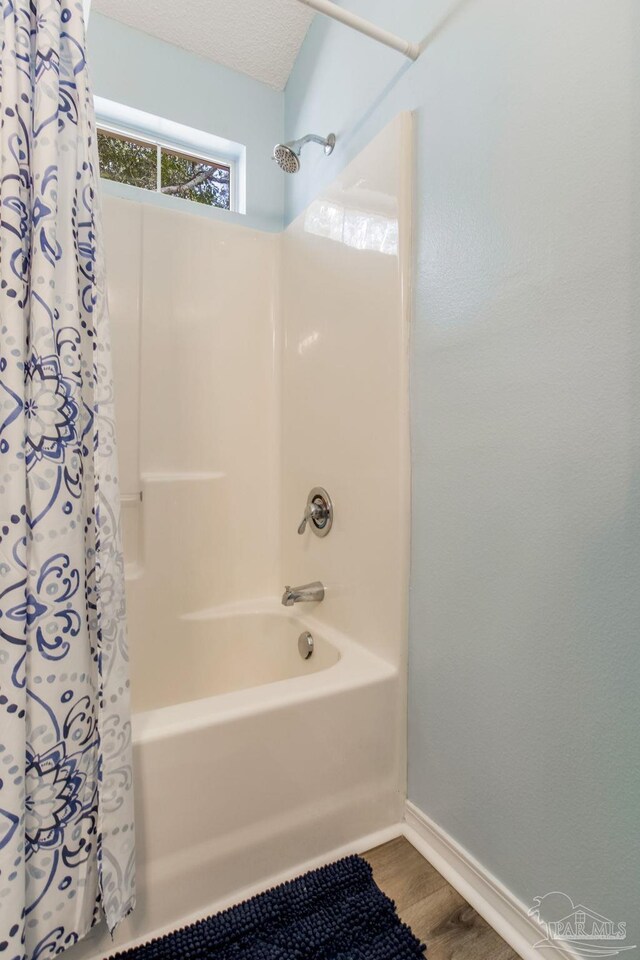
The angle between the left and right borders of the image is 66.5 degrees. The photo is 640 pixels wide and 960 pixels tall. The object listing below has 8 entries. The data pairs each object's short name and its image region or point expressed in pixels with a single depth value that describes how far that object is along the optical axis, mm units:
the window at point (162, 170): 1978
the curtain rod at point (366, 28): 1161
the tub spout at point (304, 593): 1632
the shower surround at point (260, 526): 1049
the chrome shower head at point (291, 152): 1712
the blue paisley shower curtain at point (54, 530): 820
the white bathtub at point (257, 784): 993
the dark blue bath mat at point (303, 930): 945
